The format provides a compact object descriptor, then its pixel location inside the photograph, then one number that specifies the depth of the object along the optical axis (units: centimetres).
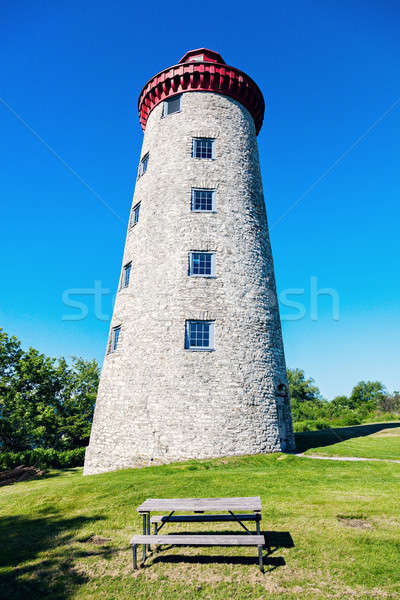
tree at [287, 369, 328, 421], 6276
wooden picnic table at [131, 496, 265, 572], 550
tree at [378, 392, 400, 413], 6512
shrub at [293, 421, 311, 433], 3350
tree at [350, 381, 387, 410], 6191
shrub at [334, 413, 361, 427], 3591
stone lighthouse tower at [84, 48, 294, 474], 1474
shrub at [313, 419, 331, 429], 3305
